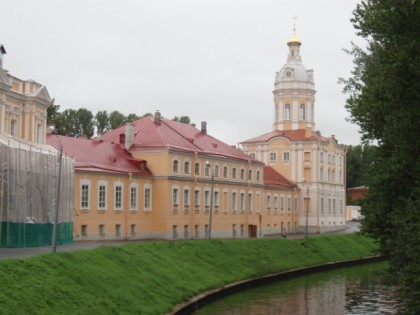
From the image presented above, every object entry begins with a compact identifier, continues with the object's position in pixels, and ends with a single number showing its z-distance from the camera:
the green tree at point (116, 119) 94.23
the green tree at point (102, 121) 95.31
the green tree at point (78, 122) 90.31
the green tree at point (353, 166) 122.44
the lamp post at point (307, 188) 79.45
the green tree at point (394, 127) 19.73
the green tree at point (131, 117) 94.24
